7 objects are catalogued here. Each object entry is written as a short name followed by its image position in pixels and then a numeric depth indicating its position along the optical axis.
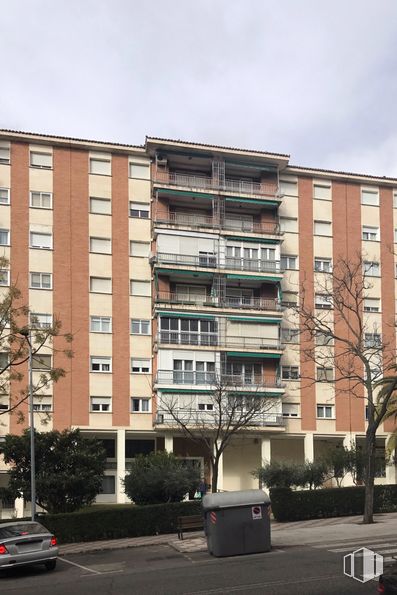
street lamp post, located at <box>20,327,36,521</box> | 26.33
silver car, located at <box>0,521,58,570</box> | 17.72
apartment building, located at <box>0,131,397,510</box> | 46.09
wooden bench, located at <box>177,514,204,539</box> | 24.27
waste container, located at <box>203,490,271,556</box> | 19.16
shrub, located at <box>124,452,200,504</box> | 28.62
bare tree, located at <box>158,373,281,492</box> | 41.91
